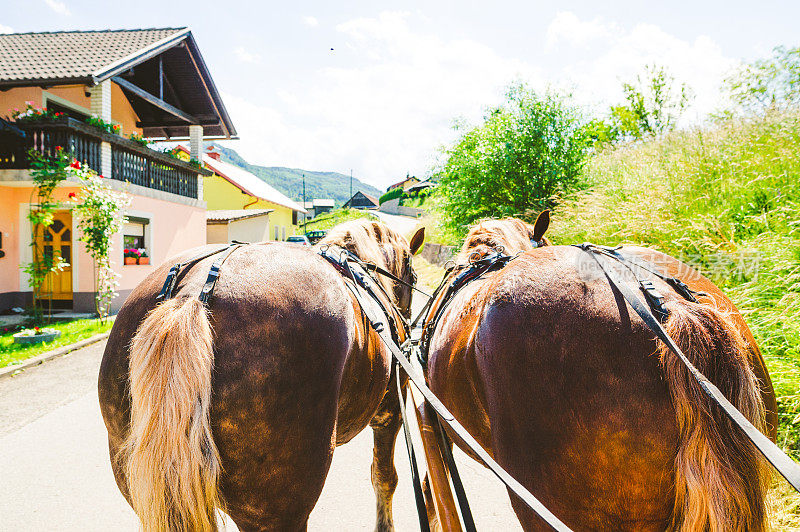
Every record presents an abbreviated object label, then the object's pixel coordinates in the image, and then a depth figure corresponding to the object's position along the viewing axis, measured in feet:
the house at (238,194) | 95.96
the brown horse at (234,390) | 4.50
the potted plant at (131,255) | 38.17
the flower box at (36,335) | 24.27
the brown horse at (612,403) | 3.88
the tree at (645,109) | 71.20
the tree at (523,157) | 34.58
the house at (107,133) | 33.96
